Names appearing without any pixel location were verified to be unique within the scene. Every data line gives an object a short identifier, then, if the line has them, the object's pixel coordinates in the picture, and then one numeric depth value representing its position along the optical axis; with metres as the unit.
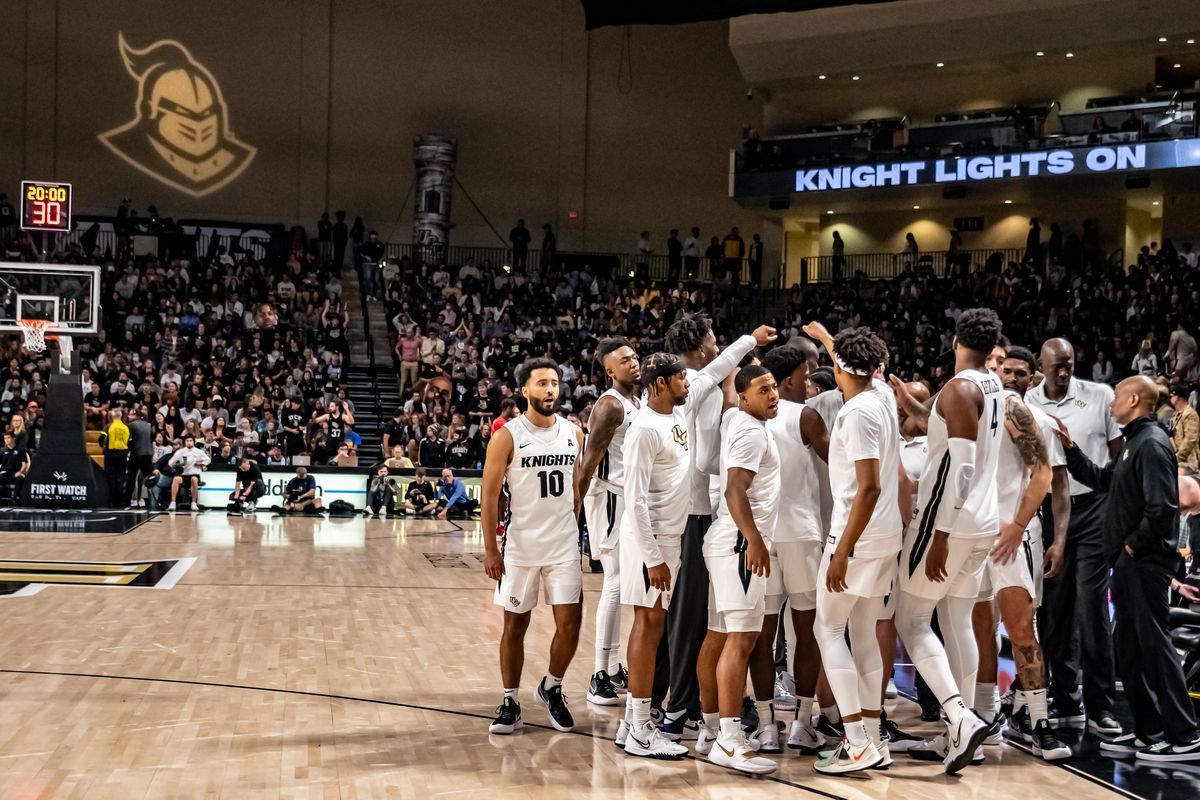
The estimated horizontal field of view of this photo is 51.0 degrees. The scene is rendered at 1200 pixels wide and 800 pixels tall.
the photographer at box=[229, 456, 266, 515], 17.66
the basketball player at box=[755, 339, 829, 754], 5.70
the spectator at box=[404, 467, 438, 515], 17.83
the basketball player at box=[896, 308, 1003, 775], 5.39
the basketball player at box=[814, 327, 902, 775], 5.21
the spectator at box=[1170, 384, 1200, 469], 11.73
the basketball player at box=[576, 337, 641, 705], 6.21
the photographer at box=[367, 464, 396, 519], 17.92
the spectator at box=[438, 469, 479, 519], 17.89
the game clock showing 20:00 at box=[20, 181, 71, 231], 16.70
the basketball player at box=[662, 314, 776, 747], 5.77
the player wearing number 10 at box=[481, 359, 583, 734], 6.00
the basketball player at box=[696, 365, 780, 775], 5.30
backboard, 16.41
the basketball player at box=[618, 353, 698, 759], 5.48
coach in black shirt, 5.54
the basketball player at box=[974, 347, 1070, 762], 5.66
